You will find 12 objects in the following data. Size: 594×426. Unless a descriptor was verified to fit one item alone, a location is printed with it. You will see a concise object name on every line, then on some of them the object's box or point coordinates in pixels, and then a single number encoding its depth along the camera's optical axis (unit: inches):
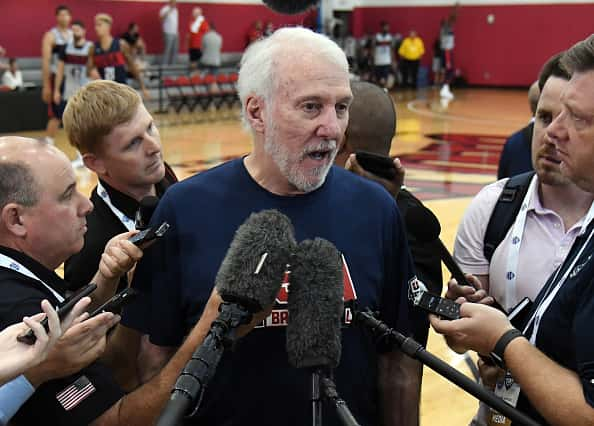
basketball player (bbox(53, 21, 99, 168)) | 431.5
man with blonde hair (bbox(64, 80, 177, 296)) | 110.5
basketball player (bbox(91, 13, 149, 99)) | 433.7
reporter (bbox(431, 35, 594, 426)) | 64.5
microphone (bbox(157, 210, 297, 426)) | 46.4
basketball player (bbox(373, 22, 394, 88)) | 933.6
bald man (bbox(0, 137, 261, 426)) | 70.7
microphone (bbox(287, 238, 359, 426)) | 55.2
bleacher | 695.1
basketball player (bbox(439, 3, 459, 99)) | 971.9
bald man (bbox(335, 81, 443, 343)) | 103.7
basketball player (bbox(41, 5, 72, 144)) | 431.2
